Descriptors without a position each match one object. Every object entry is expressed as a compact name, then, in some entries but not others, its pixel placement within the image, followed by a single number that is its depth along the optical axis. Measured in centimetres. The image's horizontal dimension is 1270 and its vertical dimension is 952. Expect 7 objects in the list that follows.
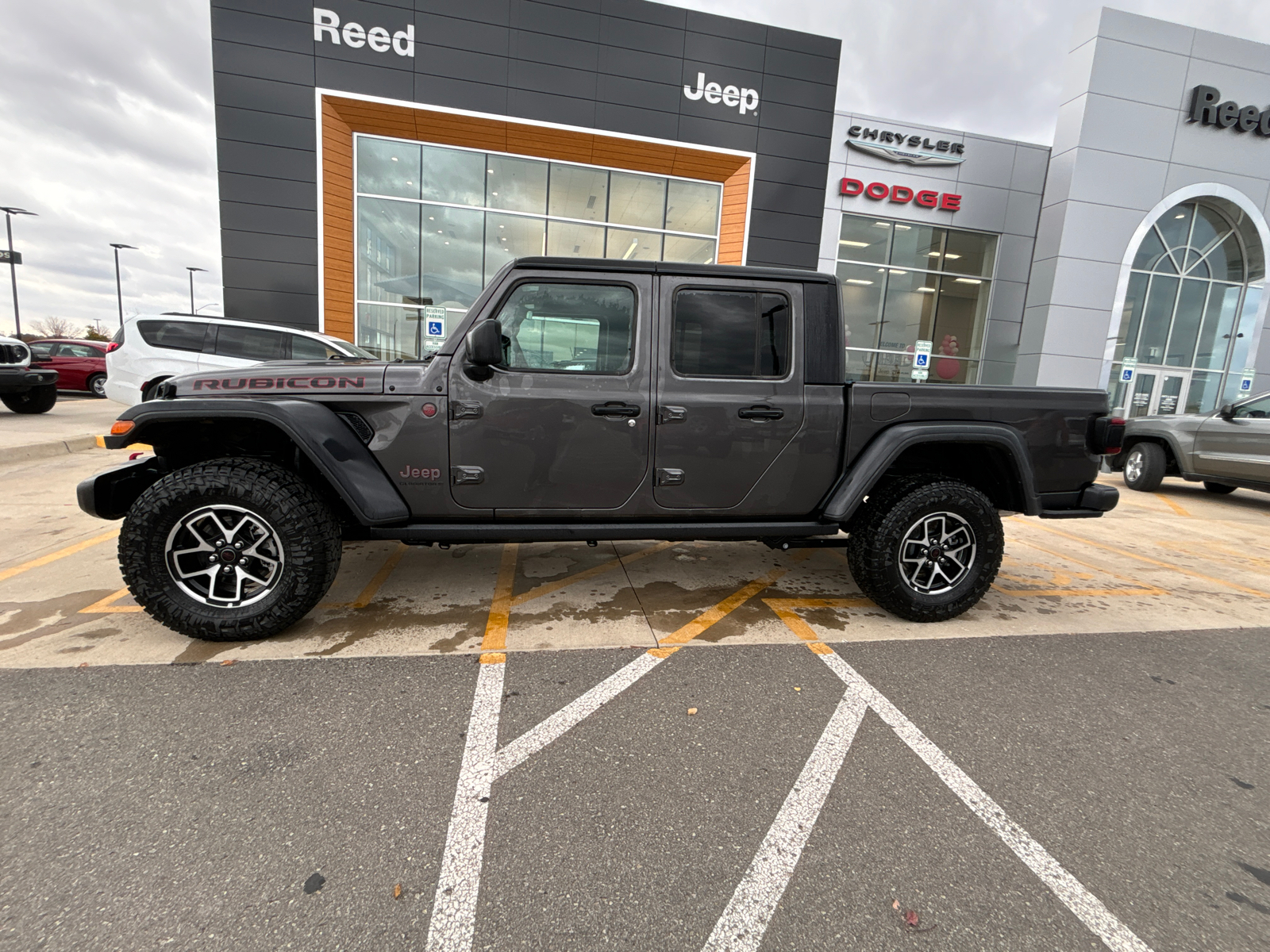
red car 1524
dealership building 1196
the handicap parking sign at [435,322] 1240
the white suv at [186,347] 844
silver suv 722
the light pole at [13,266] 3114
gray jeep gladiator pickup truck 275
